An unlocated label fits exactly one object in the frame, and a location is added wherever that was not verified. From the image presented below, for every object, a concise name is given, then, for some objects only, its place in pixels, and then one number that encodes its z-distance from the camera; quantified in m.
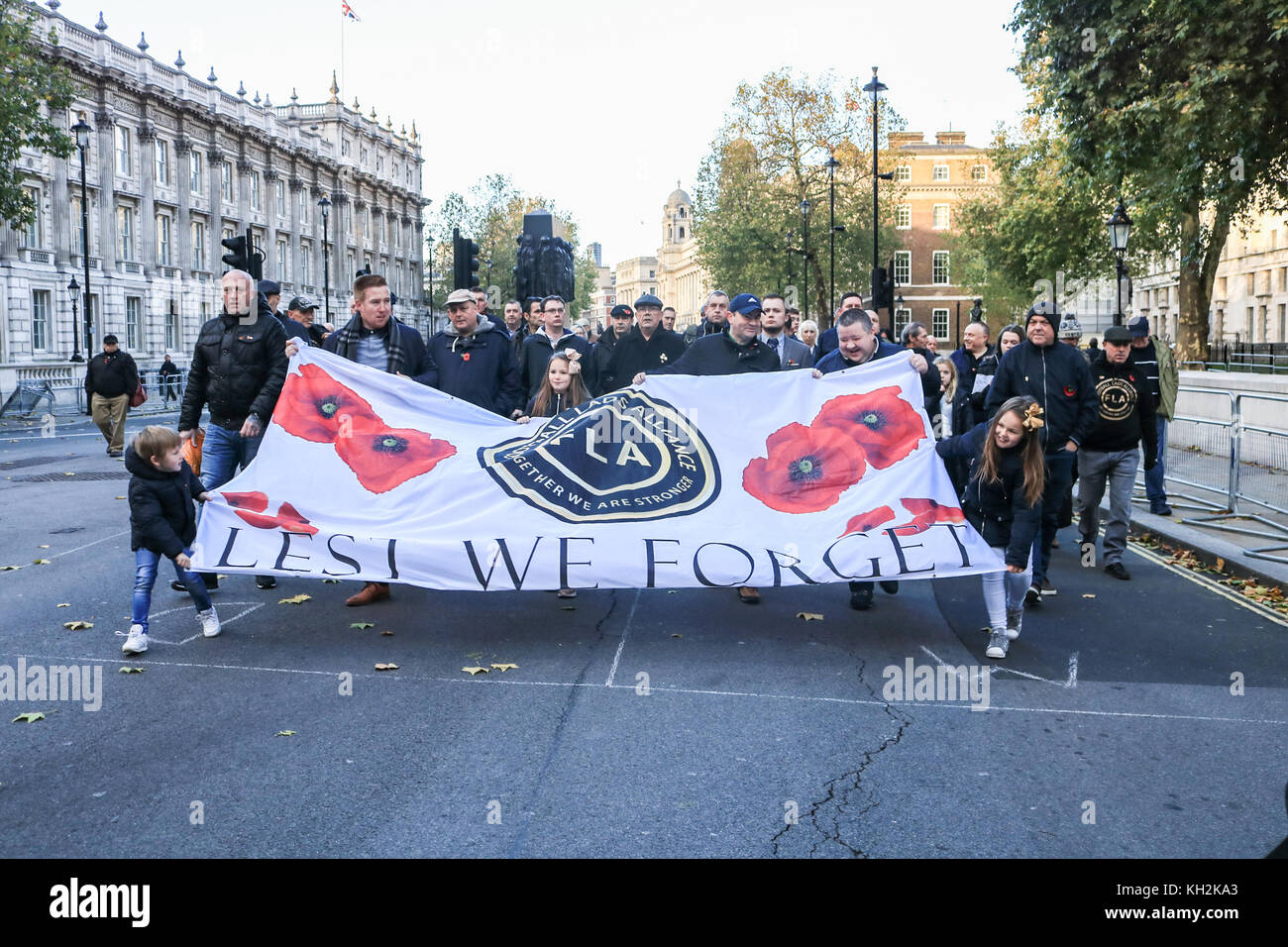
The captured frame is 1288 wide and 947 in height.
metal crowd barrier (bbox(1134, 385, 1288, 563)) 11.27
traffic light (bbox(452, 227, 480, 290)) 18.52
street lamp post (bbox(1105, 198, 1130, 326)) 24.22
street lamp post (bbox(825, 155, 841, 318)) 47.37
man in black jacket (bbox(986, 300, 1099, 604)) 8.77
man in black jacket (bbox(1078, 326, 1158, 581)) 9.87
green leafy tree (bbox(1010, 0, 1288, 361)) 16.69
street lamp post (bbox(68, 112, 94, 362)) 35.69
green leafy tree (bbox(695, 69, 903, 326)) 59.03
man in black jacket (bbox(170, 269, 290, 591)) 8.66
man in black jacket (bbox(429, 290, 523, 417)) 9.12
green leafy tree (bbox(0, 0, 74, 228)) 28.12
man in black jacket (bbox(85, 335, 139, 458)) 19.52
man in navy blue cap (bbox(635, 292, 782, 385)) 8.80
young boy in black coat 6.96
